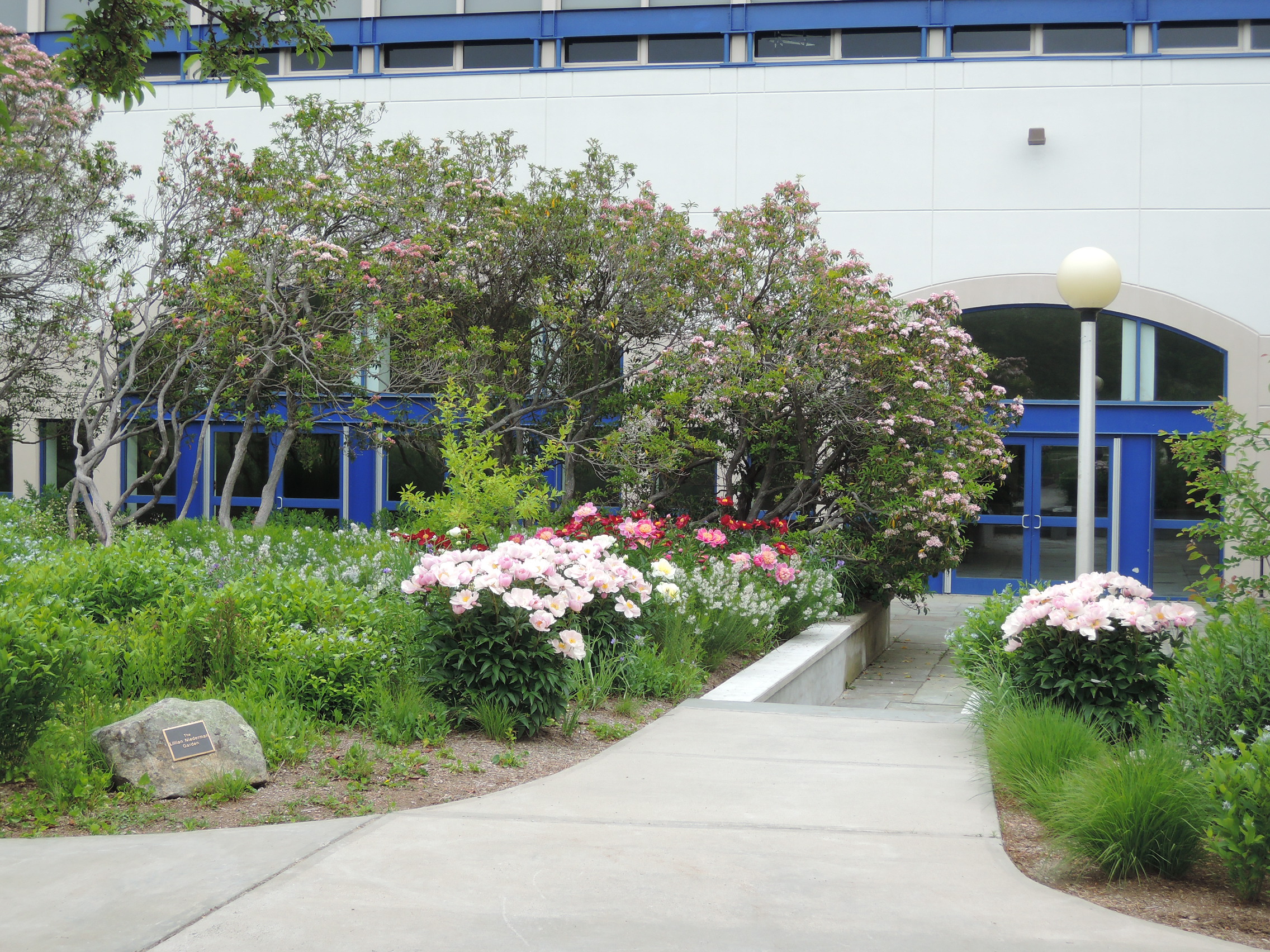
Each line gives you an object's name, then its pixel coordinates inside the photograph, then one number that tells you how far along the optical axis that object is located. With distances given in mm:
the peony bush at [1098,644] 5820
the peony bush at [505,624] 5980
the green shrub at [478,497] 9148
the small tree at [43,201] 13469
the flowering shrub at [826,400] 11773
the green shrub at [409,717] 5750
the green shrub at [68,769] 4754
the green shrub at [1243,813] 3623
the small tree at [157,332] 12500
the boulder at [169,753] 4949
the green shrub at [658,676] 7117
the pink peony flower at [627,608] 6672
